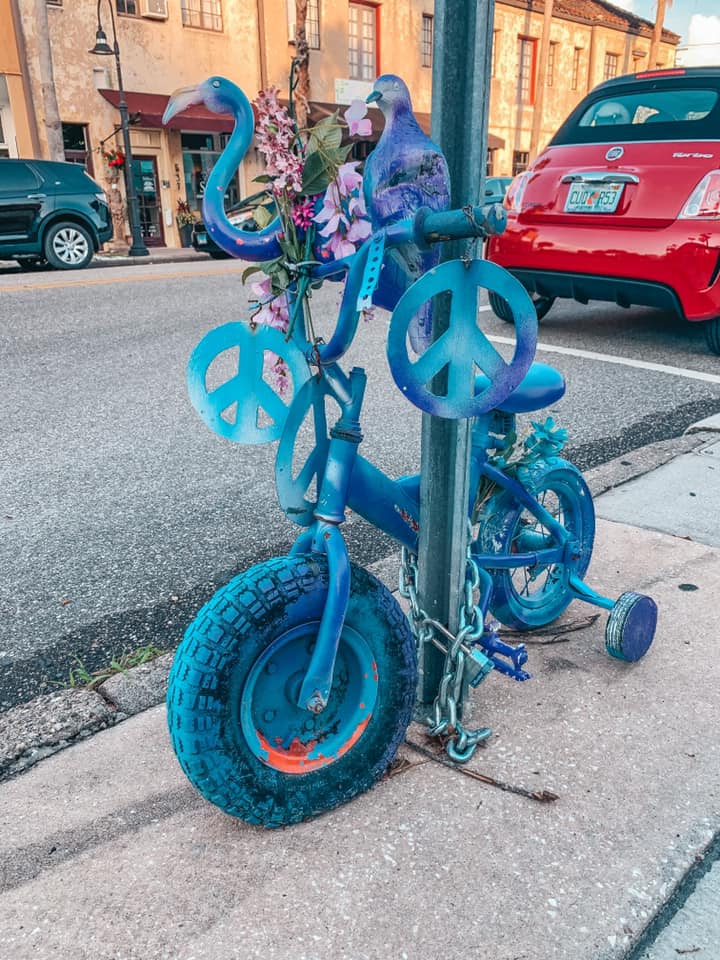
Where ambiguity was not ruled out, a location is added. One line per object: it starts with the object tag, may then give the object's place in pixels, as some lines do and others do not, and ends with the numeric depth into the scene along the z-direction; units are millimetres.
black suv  12883
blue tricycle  1535
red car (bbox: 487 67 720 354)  5500
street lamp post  17719
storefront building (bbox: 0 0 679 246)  19391
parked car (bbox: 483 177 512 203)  18578
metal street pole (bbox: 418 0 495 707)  1704
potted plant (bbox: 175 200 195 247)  21797
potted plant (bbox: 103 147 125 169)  20209
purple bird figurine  1607
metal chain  1946
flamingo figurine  1683
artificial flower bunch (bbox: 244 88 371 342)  1606
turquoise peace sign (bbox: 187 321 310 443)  1829
